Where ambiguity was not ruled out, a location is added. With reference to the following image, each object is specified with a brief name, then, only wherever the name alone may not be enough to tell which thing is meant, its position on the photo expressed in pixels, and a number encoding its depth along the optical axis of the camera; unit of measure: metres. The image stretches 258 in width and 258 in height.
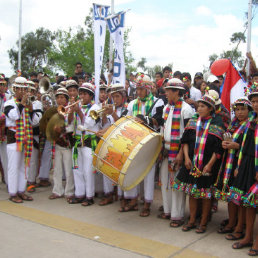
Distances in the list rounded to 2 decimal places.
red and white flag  5.98
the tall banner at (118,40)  6.66
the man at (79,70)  10.23
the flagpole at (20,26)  21.65
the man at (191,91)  7.32
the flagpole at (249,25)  10.46
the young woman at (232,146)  4.22
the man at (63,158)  6.13
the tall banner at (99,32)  6.57
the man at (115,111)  5.86
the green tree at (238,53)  29.38
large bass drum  4.52
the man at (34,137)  6.52
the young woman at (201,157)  4.42
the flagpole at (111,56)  9.89
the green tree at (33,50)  46.00
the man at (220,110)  4.55
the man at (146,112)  5.32
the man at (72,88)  6.19
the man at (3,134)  6.98
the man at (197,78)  8.58
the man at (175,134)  4.88
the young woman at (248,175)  3.95
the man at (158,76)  10.37
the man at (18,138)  5.99
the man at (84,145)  5.87
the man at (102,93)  7.14
